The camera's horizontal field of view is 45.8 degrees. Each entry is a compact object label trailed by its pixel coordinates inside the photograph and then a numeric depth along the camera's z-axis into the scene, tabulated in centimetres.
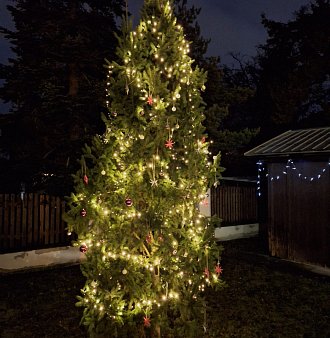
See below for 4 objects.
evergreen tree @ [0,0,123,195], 1302
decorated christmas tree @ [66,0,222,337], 500
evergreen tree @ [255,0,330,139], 1909
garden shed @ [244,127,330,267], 980
